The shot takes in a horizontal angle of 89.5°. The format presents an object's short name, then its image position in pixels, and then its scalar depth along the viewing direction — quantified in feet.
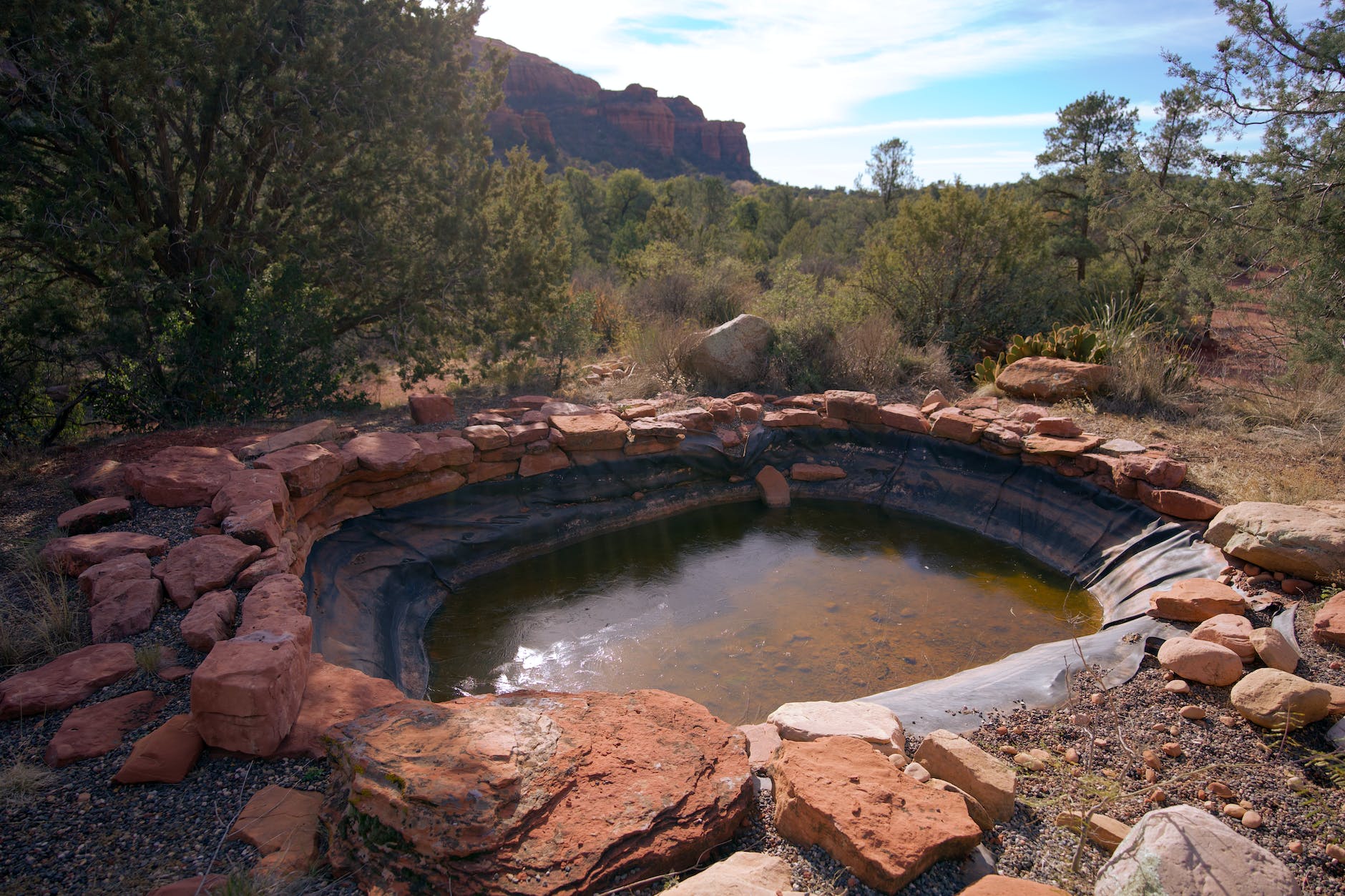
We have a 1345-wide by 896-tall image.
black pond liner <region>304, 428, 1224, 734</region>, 12.12
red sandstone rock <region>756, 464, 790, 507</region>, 22.77
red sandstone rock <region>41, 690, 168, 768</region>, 7.73
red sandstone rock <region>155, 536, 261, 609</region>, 10.77
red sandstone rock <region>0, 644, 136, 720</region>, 8.41
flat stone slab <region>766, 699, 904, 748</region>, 9.51
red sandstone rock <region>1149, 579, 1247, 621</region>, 12.21
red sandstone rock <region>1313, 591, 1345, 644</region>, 10.74
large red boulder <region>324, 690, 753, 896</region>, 6.44
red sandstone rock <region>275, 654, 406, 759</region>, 8.32
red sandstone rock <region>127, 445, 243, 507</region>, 13.61
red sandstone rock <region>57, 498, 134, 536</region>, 12.46
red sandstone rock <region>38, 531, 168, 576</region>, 11.23
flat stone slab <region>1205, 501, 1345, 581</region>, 12.35
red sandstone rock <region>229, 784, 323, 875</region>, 6.60
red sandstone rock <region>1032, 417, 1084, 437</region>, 19.75
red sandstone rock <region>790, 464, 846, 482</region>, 23.26
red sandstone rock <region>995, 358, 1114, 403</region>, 23.72
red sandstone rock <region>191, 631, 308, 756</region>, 7.83
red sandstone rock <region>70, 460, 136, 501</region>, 13.71
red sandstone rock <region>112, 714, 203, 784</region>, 7.49
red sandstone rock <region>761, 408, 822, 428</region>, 23.71
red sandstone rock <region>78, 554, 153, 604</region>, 10.51
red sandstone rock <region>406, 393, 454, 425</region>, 20.48
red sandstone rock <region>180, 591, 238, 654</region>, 9.69
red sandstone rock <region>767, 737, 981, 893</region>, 6.58
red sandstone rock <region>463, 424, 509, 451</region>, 19.08
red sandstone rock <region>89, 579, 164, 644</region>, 10.02
